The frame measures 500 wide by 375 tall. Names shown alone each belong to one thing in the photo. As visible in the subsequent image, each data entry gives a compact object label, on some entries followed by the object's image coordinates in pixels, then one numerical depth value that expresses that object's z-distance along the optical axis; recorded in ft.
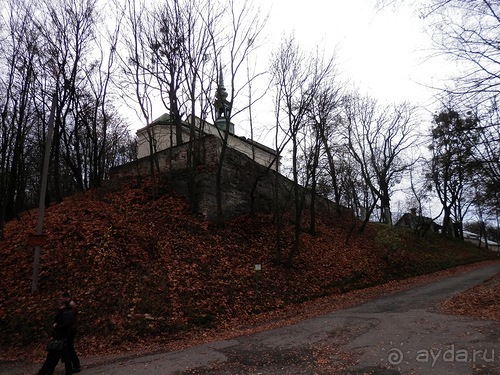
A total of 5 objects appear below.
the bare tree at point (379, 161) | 98.53
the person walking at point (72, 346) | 23.54
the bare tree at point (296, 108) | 53.11
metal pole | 35.86
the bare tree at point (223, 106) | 51.11
